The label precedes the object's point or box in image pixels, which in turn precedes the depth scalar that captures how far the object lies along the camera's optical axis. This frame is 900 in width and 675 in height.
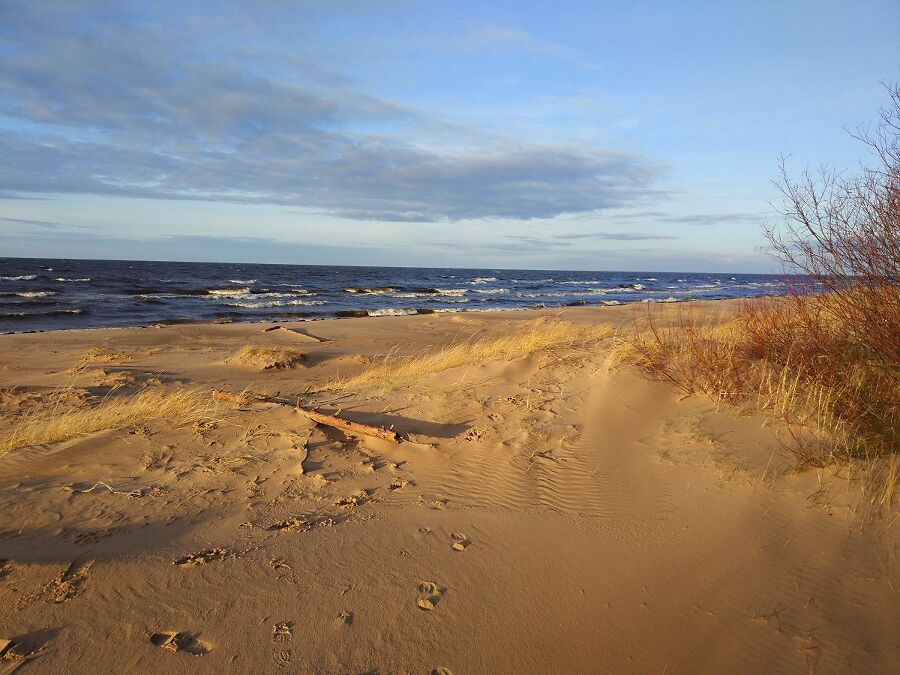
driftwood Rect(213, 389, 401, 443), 5.80
